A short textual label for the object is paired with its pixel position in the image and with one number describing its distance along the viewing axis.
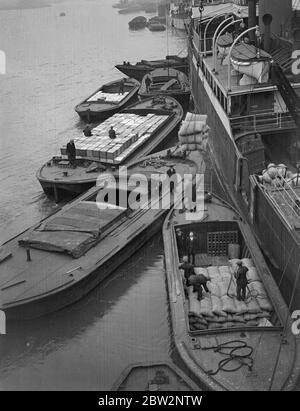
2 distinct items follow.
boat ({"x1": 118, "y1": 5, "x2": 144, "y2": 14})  156.82
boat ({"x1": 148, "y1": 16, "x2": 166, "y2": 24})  111.69
